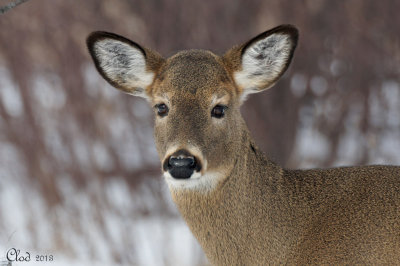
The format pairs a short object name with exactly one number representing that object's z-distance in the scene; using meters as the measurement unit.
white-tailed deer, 6.98
